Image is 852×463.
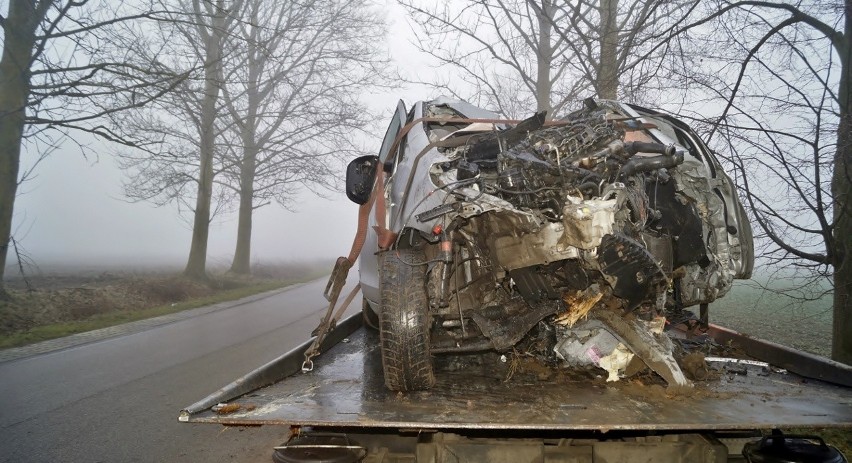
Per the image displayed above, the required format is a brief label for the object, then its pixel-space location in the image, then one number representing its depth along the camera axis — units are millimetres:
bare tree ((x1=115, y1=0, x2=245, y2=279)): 16219
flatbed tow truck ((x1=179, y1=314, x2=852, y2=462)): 2367
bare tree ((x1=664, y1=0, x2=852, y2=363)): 5035
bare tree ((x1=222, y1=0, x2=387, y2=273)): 20234
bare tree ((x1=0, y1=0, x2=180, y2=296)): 9383
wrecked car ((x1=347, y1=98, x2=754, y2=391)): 3002
